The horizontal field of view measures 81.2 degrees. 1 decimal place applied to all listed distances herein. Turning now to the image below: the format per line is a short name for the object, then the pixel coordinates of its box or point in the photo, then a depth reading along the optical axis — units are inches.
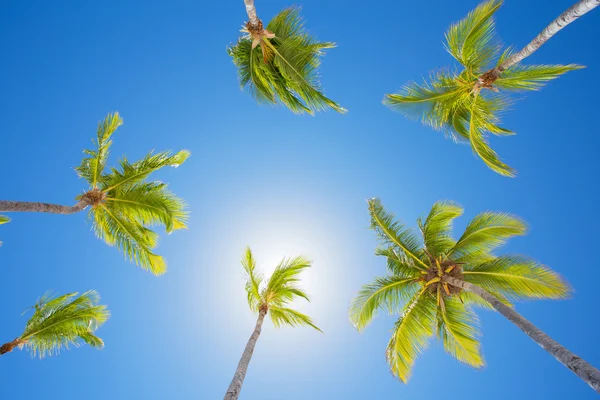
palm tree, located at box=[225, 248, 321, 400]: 464.8
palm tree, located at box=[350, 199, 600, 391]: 410.9
